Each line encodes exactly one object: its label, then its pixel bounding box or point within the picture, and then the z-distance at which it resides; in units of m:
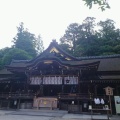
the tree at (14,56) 34.53
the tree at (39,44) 62.26
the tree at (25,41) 47.53
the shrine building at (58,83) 17.00
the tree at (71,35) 54.19
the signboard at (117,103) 14.66
